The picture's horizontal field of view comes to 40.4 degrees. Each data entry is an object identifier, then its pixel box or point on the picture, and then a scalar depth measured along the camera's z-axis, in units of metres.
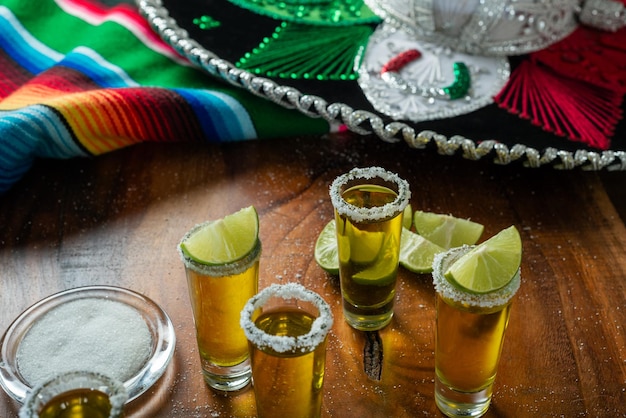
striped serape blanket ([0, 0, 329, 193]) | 1.15
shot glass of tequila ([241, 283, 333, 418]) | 0.71
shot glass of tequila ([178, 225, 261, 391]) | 0.79
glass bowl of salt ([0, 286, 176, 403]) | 0.86
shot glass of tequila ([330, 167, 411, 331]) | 0.84
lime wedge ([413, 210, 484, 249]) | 1.02
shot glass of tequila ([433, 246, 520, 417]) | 0.76
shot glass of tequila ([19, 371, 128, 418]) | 0.65
